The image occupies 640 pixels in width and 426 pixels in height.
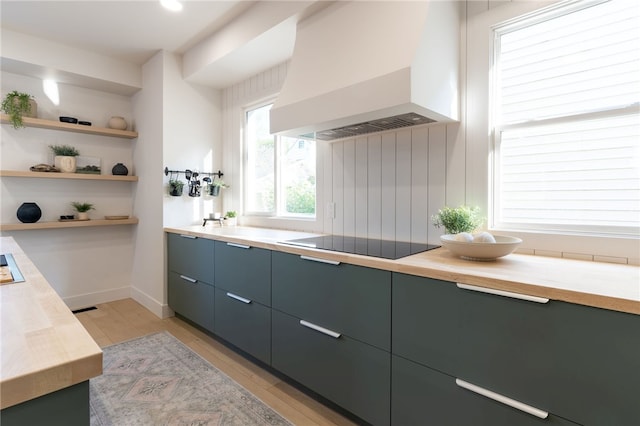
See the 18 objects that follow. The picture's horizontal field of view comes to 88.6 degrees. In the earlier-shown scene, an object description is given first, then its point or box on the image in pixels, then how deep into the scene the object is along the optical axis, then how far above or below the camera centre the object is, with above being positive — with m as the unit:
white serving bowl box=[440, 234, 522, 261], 1.40 -0.18
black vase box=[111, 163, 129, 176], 3.58 +0.40
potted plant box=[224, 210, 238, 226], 3.42 -0.12
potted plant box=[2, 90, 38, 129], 2.93 +0.90
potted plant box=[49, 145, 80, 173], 3.25 +0.48
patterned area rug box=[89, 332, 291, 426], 1.77 -1.13
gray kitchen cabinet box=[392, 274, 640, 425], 0.95 -0.47
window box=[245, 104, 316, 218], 2.91 +0.34
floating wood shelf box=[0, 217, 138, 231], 2.97 -0.17
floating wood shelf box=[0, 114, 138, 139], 3.01 +0.79
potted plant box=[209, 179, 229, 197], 3.52 +0.22
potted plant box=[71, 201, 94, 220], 3.38 -0.03
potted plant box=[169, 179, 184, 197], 3.21 +0.18
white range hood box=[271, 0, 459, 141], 1.60 +0.74
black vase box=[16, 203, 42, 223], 3.07 -0.06
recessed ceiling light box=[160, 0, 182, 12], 2.39 +1.50
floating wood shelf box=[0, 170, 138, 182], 2.93 +0.30
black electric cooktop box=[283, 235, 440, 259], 1.67 -0.23
